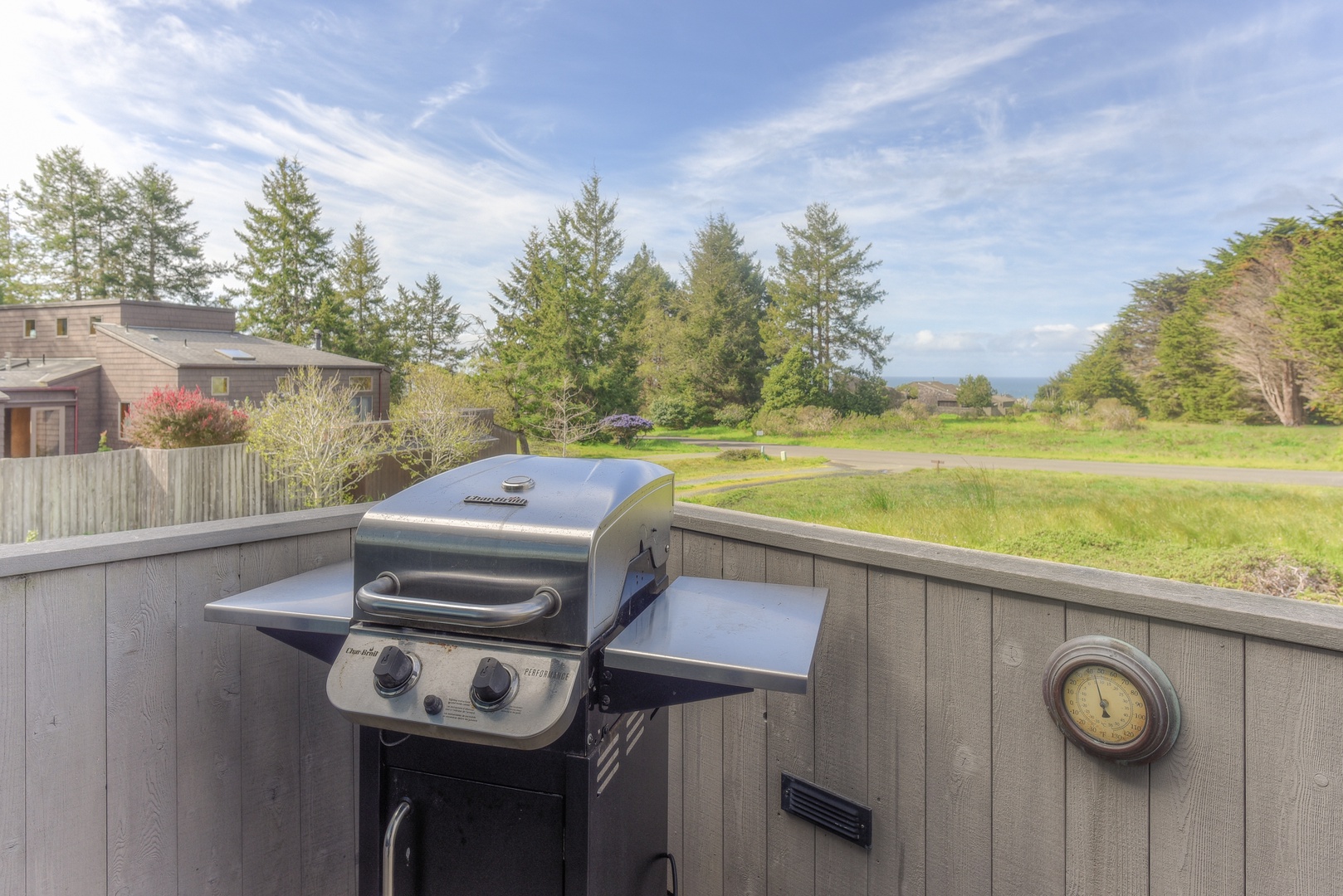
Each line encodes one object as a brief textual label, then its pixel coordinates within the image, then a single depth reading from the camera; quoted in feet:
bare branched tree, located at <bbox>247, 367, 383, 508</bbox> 20.38
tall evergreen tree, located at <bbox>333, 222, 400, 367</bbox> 57.82
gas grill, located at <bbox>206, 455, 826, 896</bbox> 2.23
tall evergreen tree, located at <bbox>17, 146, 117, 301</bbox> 54.54
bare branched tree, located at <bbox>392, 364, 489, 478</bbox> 24.31
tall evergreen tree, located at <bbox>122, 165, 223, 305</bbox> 56.85
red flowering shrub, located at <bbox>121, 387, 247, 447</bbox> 21.70
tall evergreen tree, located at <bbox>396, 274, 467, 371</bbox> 61.16
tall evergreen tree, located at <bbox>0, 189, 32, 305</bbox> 53.01
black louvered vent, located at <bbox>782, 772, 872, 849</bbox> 3.32
